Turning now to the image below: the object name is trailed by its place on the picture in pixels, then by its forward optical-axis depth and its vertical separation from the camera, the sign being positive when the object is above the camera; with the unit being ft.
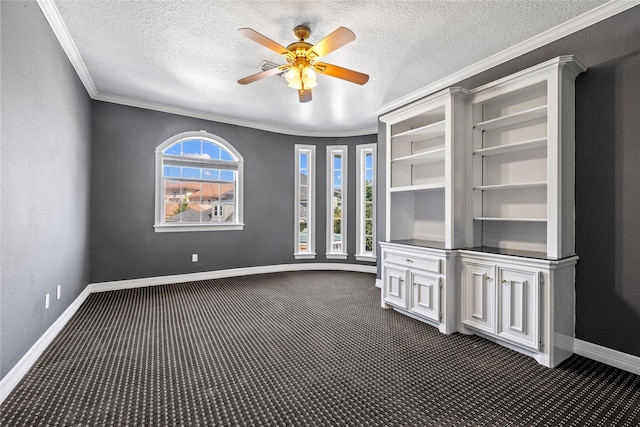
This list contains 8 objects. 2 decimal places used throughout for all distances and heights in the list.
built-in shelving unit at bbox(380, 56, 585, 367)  7.77 -0.05
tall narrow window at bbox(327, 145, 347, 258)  19.66 +0.83
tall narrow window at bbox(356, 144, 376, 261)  19.21 +0.68
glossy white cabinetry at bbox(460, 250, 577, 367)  7.54 -2.35
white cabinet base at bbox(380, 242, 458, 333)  9.49 -2.33
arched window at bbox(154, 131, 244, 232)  15.51 +1.61
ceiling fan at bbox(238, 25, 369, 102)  7.72 +4.09
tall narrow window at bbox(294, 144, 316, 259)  19.58 +0.57
